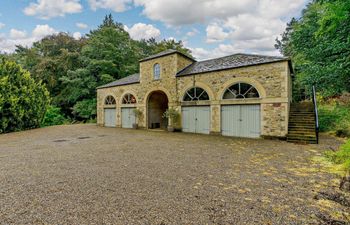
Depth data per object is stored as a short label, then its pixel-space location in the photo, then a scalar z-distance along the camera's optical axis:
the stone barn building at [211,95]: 9.44
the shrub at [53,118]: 20.72
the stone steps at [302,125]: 8.62
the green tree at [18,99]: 12.55
